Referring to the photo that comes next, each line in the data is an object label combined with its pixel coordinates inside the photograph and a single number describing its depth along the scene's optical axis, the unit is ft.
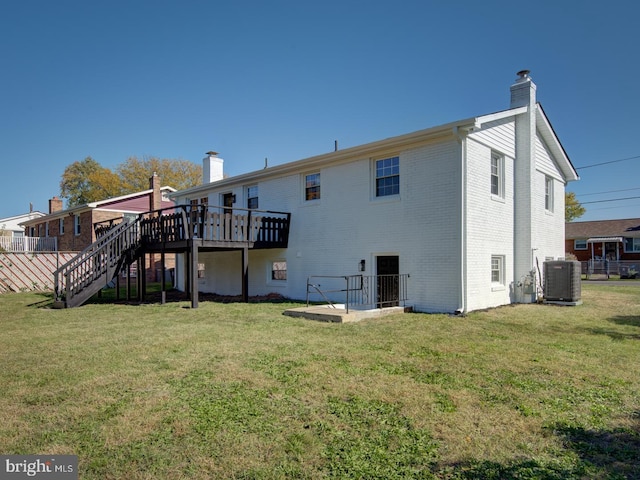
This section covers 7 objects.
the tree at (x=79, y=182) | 152.90
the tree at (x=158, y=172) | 146.00
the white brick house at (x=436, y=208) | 35.73
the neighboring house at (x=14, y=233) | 89.79
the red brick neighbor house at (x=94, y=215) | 84.58
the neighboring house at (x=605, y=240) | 110.42
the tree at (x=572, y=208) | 130.72
